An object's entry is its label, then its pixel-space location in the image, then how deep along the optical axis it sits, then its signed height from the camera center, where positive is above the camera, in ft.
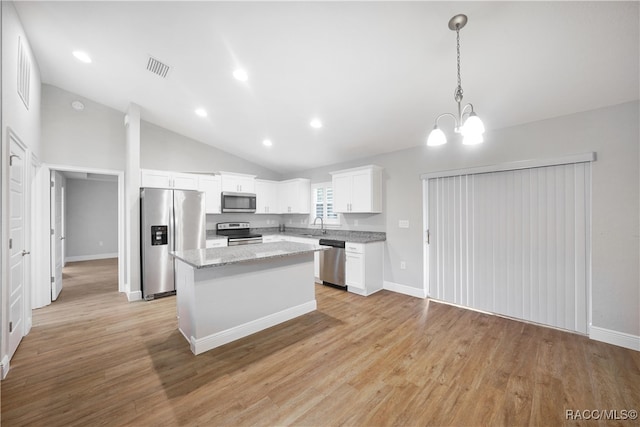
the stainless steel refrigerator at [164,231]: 13.14 -0.90
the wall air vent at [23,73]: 8.40 +5.05
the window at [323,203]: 18.24 +0.80
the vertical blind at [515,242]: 9.33 -1.24
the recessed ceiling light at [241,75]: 9.66 +5.51
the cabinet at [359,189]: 14.48 +1.48
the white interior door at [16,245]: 7.74 -0.99
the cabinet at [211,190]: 16.61 +1.66
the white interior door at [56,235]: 12.88 -1.06
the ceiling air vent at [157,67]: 9.96 +6.06
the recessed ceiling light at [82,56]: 10.03 +6.51
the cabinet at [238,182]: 17.46 +2.32
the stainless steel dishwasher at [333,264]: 14.58 -3.03
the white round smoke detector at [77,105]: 13.32 +5.88
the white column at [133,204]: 13.19 +0.57
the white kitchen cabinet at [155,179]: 14.03 +2.08
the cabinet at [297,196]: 19.40 +1.41
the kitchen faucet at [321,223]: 18.42 -0.68
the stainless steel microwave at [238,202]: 17.31 +0.89
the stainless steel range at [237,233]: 16.81 -1.37
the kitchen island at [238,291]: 8.15 -2.82
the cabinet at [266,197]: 19.66 +1.40
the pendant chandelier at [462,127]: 5.68 +2.06
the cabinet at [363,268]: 13.61 -3.01
